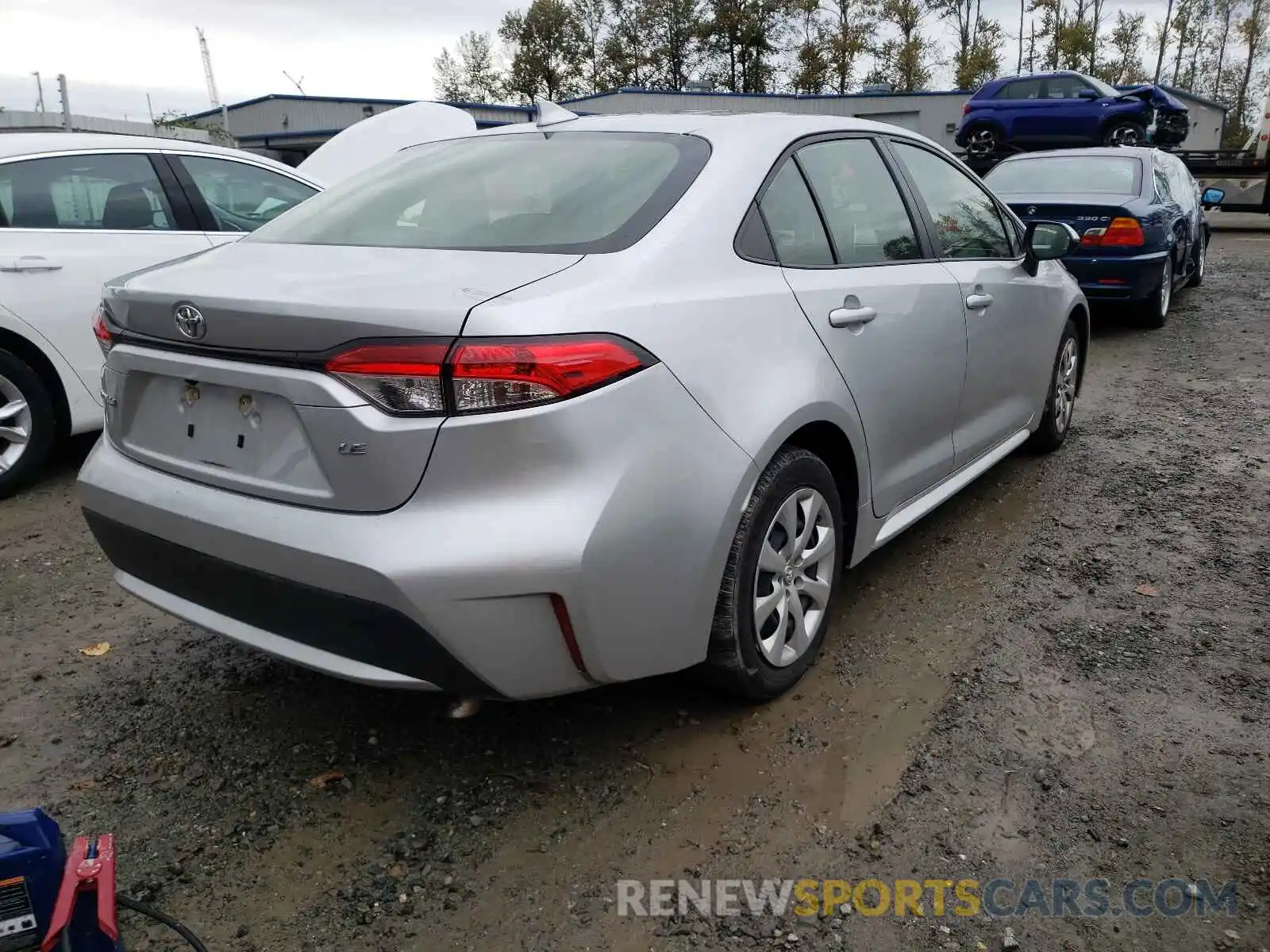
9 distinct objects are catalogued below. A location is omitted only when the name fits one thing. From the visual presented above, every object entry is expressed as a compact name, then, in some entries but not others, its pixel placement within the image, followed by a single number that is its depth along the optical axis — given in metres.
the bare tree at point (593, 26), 47.69
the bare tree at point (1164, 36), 55.44
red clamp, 1.72
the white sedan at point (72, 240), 4.55
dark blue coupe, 7.98
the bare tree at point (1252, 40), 52.41
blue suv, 17.20
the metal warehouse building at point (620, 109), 27.97
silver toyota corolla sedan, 2.01
